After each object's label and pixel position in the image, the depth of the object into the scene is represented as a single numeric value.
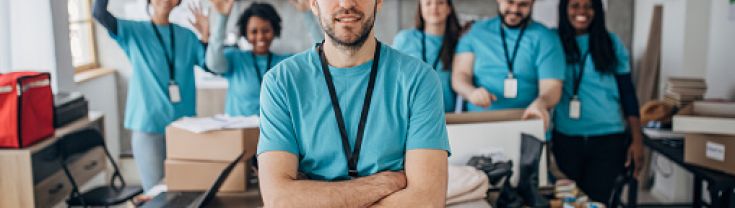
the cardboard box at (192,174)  2.72
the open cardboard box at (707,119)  3.11
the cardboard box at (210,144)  2.71
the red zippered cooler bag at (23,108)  3.15
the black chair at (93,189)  3.61
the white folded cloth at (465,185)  2.33
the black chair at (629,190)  2.79
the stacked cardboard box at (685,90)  4.10
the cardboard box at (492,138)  2.63
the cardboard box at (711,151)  3.15
